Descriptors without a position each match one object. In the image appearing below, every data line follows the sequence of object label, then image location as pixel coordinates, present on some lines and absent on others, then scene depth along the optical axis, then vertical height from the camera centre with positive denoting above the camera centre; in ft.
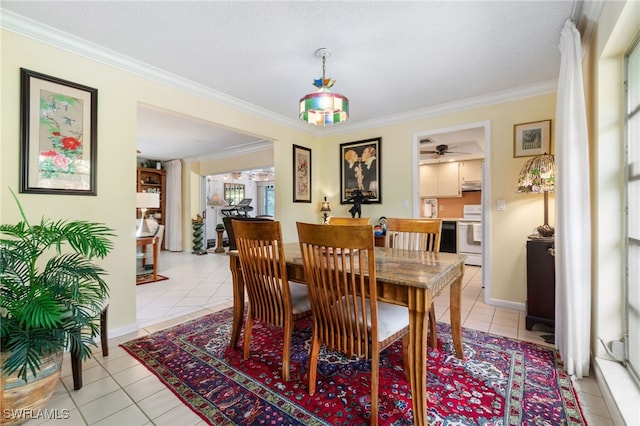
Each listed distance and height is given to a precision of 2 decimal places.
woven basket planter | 4.32 -2.84
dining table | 4.17 -1.24
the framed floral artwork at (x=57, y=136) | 6.38 +1.87
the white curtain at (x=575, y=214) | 5.57 +0.00
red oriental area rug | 4.62 -3.28
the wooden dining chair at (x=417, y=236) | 6.89 -0.59
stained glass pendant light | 6.50 +2.55
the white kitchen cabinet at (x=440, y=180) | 19.06 +2.37
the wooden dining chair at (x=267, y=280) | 5.44 -1.37
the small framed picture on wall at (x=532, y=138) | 9.51 +2.59
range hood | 18.12 +1.84
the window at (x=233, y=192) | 31.60 +2.44
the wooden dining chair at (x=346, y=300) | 4.30 -1.44
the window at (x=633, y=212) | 4.83 +0.03
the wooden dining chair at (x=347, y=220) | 8.58 -0.21
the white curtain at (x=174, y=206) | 23.04 +0.63
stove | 16.49 -1.31
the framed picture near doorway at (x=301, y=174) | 13.67 +1.96
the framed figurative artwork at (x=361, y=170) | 13.34 +2.14
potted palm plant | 4.14 -1.43
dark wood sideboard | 7.70 -1.91
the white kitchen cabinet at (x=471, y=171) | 18.51 +2.86
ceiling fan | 16.20 +3.81
